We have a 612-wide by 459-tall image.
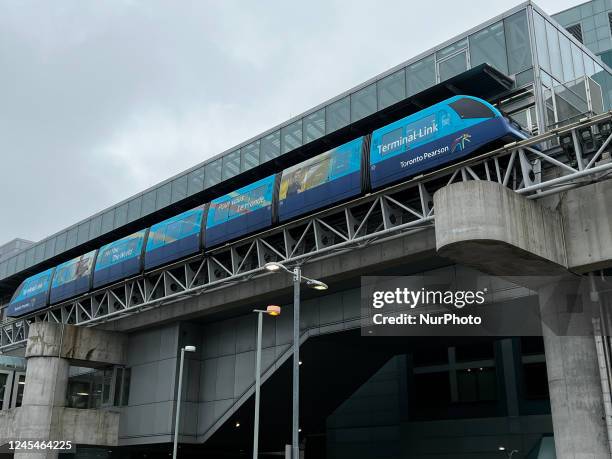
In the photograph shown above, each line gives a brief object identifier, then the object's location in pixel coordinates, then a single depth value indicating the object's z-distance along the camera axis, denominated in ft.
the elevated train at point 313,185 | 69.31
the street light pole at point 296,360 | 56.55
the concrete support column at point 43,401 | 110.11
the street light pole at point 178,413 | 95.76
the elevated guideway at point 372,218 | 63.72
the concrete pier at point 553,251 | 57.00
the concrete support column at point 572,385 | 61.36
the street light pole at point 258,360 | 70.59
